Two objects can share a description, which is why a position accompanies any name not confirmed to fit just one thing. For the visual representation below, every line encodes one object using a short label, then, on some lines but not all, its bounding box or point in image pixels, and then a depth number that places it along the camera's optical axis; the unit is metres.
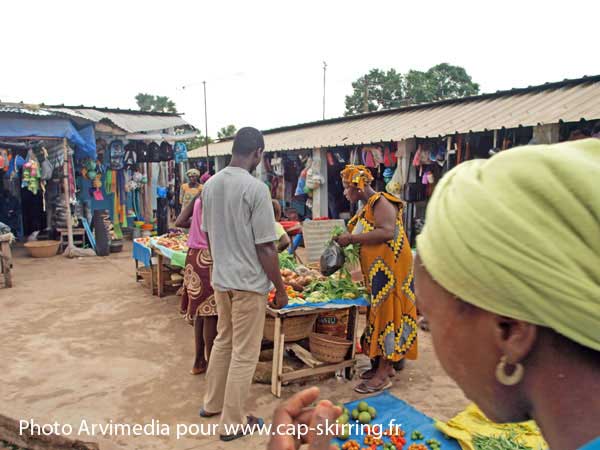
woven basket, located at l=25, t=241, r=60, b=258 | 9.58
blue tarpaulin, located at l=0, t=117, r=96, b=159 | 8.71
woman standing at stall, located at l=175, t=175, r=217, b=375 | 4.04
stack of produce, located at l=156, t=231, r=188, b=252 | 6.13
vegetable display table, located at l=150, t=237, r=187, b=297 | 6.19
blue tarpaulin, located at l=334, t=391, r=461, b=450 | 3.21
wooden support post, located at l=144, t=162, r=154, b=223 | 12.22
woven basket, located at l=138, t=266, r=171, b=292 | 6.79
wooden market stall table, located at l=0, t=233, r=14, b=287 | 7.18
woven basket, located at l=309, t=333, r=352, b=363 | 4.00
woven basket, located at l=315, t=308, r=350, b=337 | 4.20
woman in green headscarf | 0.64
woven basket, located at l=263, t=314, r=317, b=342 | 3.91
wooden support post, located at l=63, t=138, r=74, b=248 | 9.38
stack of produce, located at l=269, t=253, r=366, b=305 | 3.97
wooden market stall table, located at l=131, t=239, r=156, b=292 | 6.83
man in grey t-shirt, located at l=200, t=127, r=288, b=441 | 3.07
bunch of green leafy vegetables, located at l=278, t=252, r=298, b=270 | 4.86
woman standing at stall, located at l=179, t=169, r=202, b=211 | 8.39
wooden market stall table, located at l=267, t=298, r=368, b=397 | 3.79
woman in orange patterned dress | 3.72
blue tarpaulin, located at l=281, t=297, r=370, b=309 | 3.82
